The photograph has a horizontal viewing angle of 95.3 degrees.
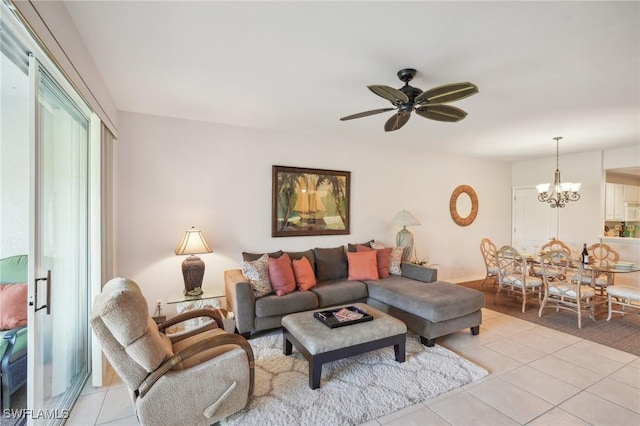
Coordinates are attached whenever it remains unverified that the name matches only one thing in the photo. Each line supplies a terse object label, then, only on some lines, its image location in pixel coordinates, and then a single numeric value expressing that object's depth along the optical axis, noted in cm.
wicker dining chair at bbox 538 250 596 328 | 380
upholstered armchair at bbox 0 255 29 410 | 156
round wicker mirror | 584
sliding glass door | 163
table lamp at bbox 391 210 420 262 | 474
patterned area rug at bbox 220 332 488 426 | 204
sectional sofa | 314
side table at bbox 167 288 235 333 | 317
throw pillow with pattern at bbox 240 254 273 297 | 333
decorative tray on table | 259
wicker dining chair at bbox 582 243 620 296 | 417
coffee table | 233
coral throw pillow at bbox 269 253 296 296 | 343
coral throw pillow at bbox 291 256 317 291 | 362
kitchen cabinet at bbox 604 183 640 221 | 545
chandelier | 445
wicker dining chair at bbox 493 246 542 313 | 426
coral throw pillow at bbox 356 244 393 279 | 420
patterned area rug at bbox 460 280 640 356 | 326
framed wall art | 420
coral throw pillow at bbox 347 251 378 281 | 404
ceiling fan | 202
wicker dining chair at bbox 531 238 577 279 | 433
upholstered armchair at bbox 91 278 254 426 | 167
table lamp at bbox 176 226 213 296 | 332
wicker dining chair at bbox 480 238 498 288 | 483
